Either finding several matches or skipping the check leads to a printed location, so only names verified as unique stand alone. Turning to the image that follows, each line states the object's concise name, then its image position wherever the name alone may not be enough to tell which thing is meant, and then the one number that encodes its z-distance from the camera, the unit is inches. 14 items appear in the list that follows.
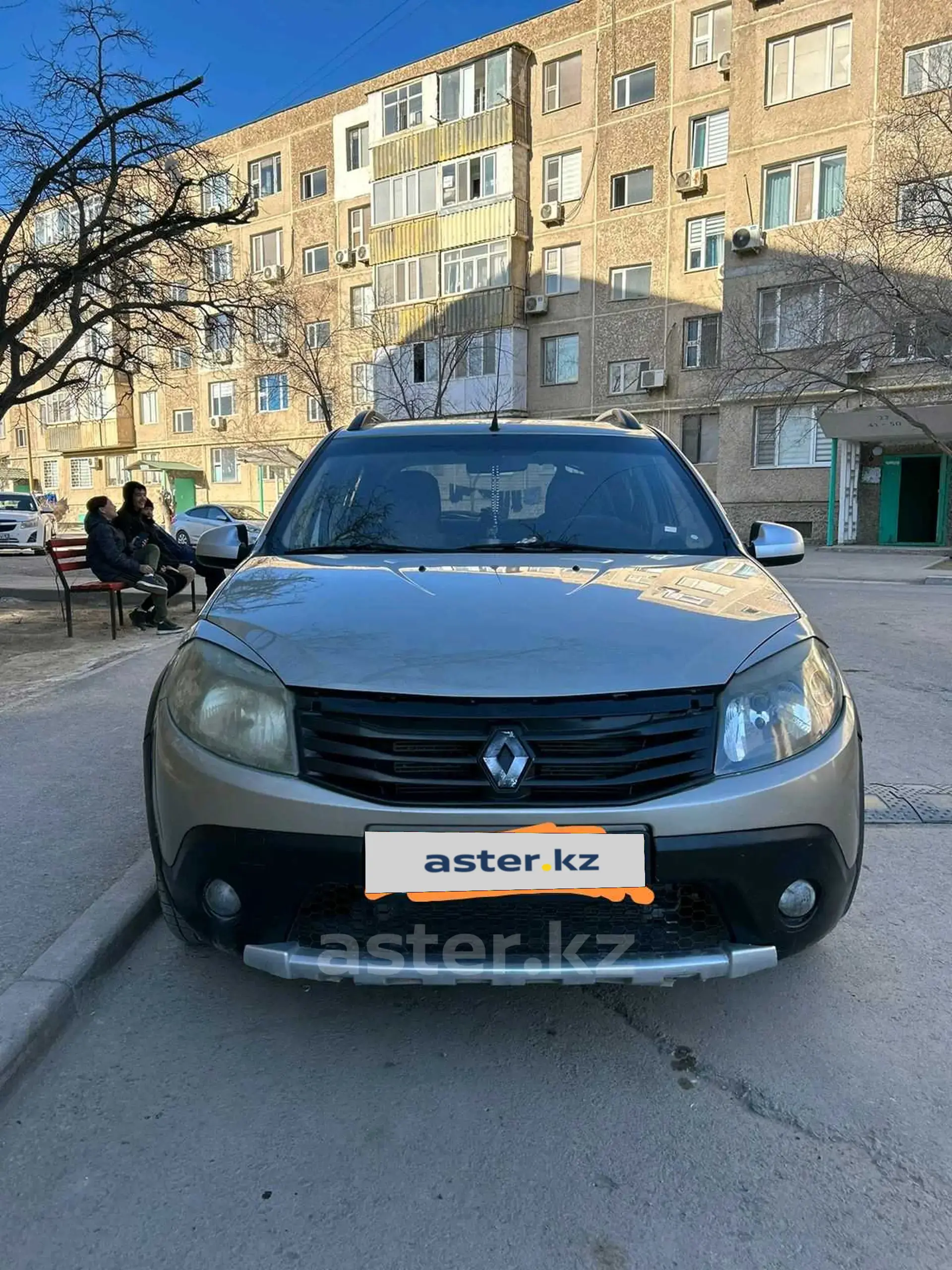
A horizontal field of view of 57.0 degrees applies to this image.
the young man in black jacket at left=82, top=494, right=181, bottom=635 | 344.2
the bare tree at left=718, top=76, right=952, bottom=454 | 669.9
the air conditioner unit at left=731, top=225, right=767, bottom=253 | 957.8
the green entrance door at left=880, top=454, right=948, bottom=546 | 971.3
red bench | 338.6
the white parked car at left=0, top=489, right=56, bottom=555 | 892.0
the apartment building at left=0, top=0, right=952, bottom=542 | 944.3
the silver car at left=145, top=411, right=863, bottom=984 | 77.5
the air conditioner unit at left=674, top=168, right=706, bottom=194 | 1036.5
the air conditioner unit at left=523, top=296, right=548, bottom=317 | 1154.7
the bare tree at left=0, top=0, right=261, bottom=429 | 332.2
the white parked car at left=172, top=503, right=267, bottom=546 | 940.0
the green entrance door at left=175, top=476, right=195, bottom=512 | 1569.9
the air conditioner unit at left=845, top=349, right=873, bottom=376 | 727.1
